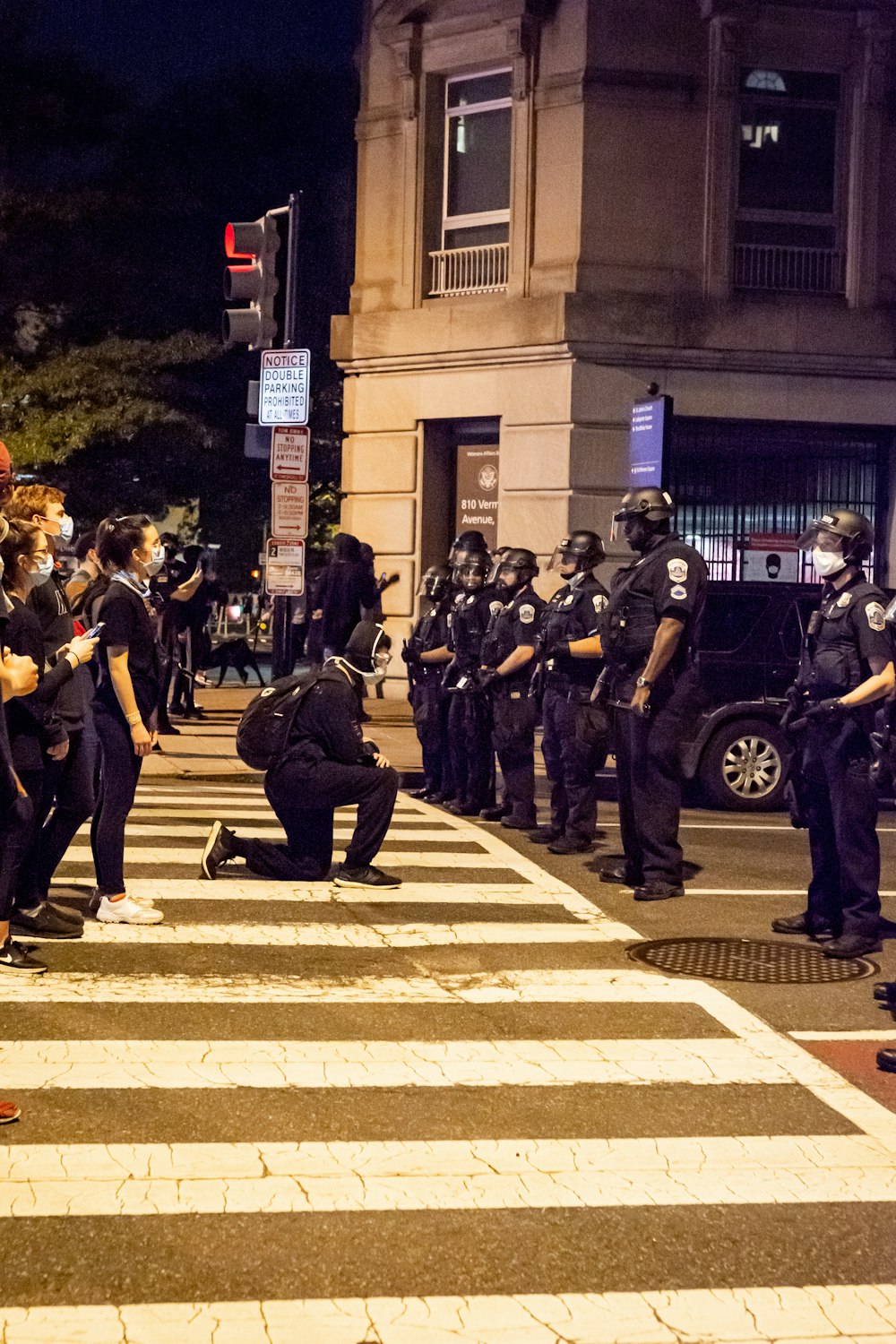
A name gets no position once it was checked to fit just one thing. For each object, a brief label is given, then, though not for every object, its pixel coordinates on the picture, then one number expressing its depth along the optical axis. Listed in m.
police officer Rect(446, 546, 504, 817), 13.23
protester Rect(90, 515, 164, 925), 8.68
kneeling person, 9.76
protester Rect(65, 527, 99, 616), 10.46
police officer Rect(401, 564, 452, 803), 13.93
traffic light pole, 15.05
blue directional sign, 18.80
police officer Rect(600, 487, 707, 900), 9.86
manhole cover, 8.06
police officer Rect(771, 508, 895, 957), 8.61
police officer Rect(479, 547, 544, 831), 12.55
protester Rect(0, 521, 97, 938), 7.69
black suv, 13.67
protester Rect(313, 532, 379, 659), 17.86
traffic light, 15.12
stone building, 21.25
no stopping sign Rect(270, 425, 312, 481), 16.30
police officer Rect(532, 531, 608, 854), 11.60
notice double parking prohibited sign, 15.25
